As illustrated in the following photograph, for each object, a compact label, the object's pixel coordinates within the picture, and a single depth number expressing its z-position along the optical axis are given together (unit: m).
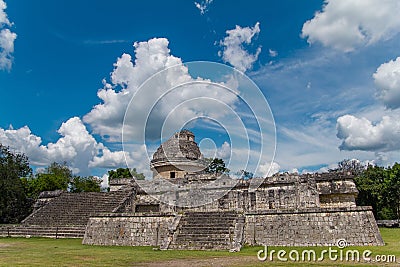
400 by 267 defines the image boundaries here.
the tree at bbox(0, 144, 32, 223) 29.95
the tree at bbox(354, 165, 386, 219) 32.99
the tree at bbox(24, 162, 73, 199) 38.66
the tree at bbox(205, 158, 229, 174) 47.50
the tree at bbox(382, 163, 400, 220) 31.17
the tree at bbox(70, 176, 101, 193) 46.56
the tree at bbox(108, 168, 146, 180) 49.47
